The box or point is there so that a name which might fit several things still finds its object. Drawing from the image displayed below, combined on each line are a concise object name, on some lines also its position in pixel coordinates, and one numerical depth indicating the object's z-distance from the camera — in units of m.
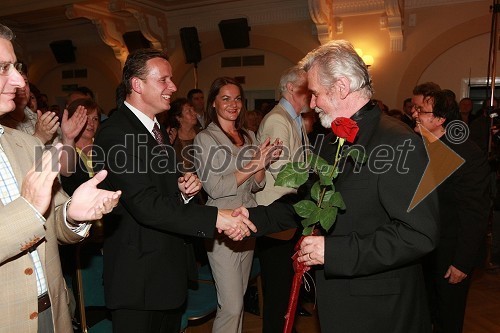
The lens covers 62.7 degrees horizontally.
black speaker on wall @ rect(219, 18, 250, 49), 8.84
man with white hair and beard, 1.45
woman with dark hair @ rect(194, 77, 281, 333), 2.43
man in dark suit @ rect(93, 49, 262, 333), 1.87
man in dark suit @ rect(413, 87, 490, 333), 2.36
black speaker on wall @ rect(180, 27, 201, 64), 9.19
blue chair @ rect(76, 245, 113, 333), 2.14
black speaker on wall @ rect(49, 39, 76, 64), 11.33
